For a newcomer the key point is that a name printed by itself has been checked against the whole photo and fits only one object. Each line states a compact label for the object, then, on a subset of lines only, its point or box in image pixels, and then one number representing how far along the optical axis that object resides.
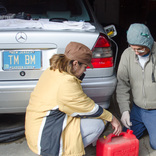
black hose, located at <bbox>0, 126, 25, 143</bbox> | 2.78
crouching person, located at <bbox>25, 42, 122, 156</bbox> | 2.01
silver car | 2.42
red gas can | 2.21
